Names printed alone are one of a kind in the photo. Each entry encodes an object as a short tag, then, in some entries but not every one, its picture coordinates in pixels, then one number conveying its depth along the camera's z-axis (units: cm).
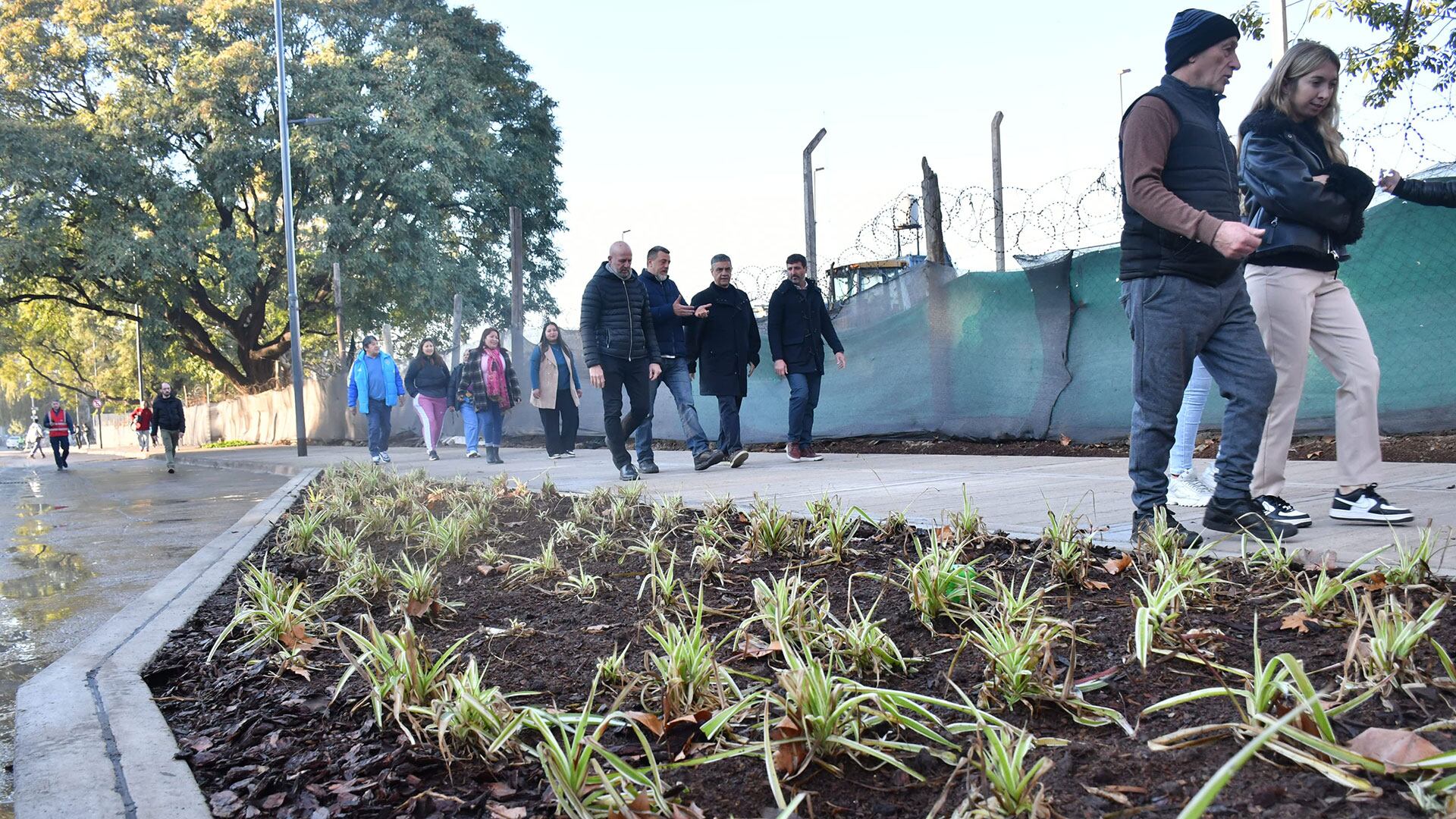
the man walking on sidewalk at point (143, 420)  2902
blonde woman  394
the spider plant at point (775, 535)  390
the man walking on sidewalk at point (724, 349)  928
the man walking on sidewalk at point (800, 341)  919
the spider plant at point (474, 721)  199
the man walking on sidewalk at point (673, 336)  895
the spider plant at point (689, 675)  210
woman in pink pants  1382
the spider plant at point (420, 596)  325
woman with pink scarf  1258
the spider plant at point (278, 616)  301
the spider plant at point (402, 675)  220
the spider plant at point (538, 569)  370
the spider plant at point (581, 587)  338
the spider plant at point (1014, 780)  152
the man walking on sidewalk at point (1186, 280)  363
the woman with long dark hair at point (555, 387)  1198
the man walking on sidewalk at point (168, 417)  1714
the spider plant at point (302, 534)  516
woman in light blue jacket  1333
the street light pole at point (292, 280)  1833
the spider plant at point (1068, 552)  305
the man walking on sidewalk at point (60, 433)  2164
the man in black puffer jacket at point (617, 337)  820
